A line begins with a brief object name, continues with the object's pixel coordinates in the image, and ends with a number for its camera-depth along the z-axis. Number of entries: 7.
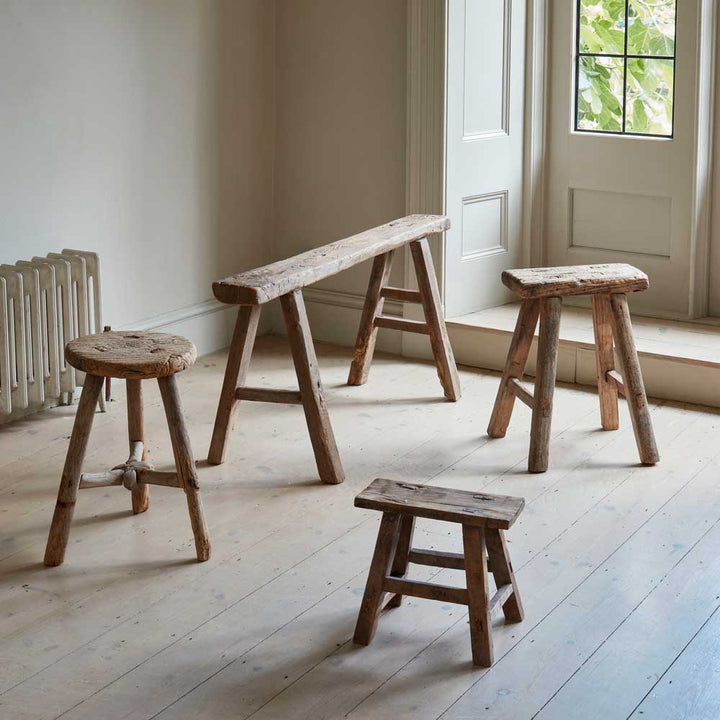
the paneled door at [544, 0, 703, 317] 4.97
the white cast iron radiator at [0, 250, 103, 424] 4.08
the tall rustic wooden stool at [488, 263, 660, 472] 3.83
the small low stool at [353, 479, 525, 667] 2.65
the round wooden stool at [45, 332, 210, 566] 3.09
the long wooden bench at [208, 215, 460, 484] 3.59
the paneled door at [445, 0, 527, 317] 4.95
